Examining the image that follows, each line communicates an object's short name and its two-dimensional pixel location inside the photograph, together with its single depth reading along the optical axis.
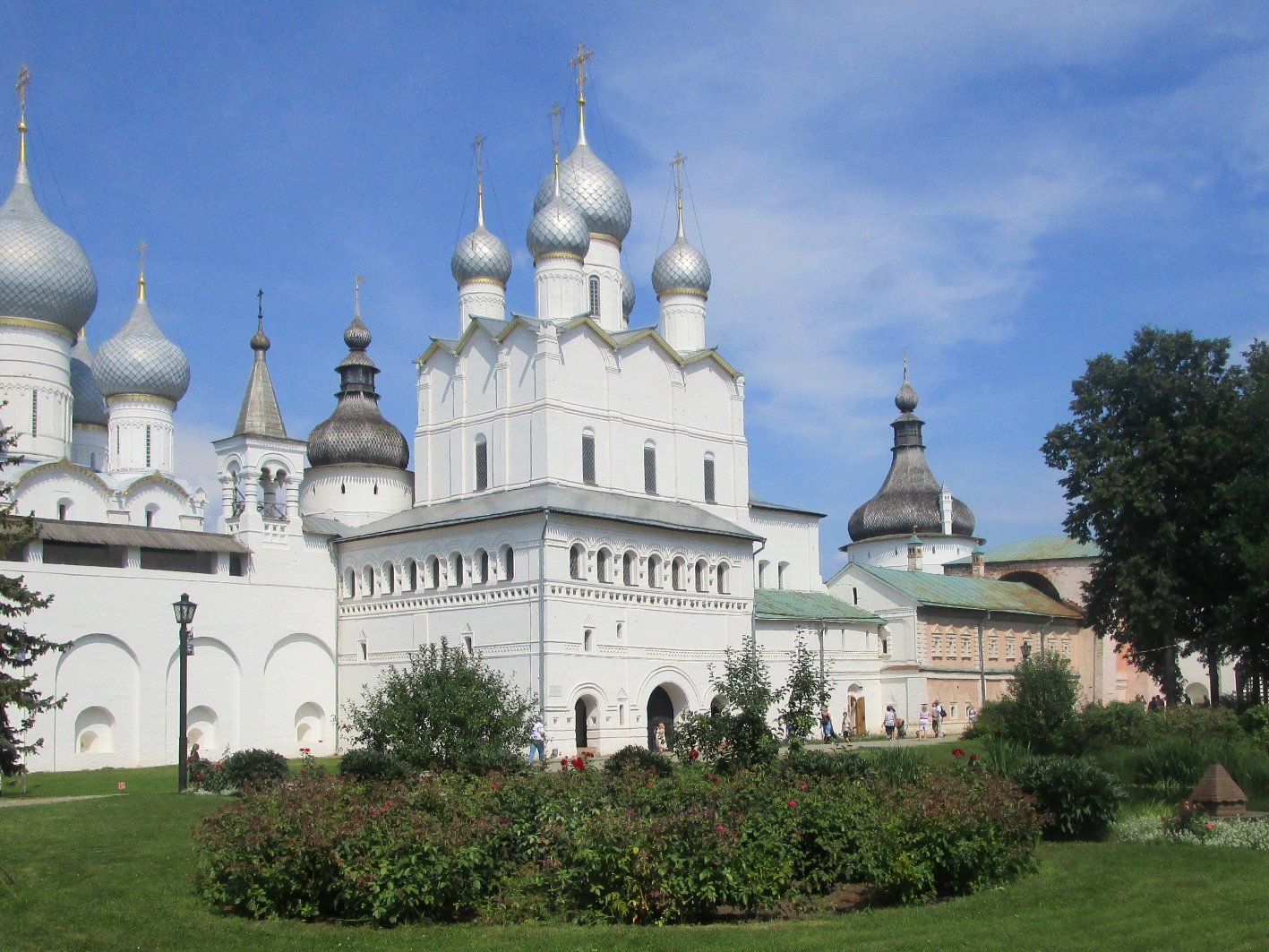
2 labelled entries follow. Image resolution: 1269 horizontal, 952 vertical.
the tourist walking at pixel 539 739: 26.35
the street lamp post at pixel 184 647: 20.06
